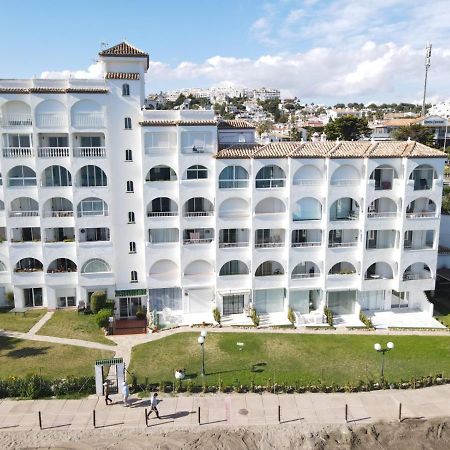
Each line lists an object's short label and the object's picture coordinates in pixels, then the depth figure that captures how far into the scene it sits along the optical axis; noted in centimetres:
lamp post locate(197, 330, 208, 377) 3353
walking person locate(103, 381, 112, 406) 3106
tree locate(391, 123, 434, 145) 10696
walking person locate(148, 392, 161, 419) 2978
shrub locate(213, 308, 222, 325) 4522
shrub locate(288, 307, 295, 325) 4581
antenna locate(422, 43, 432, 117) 12581
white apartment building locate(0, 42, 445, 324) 4434
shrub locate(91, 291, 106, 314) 4509
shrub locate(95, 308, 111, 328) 4294
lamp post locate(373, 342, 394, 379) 3228
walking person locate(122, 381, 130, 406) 3088
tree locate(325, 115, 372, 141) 9706
